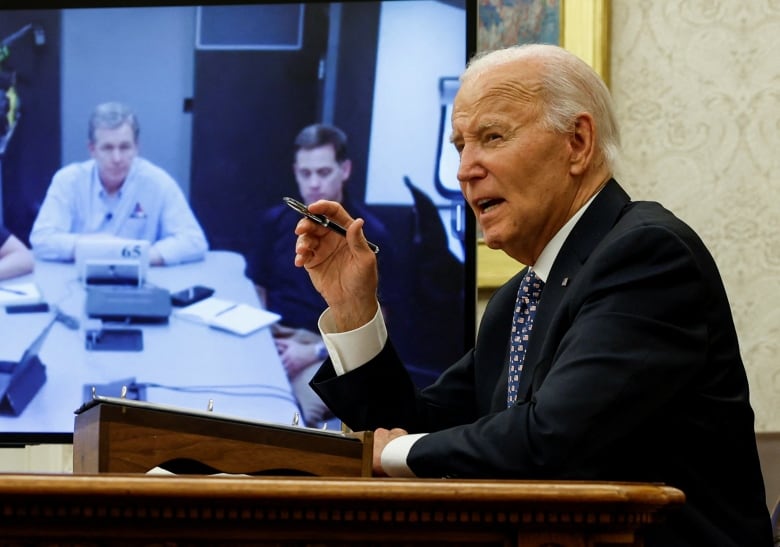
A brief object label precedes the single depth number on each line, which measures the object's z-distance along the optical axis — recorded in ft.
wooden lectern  10.70
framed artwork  14.85
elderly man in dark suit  11.07
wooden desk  10.06
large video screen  14.95
